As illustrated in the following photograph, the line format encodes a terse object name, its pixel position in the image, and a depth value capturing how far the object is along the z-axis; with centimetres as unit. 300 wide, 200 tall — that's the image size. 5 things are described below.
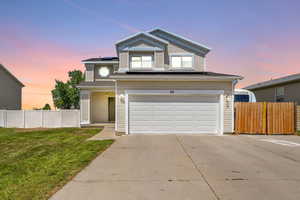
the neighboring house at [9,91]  1783
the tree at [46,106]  2820
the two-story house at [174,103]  1012
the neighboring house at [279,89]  1306
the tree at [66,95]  2945
